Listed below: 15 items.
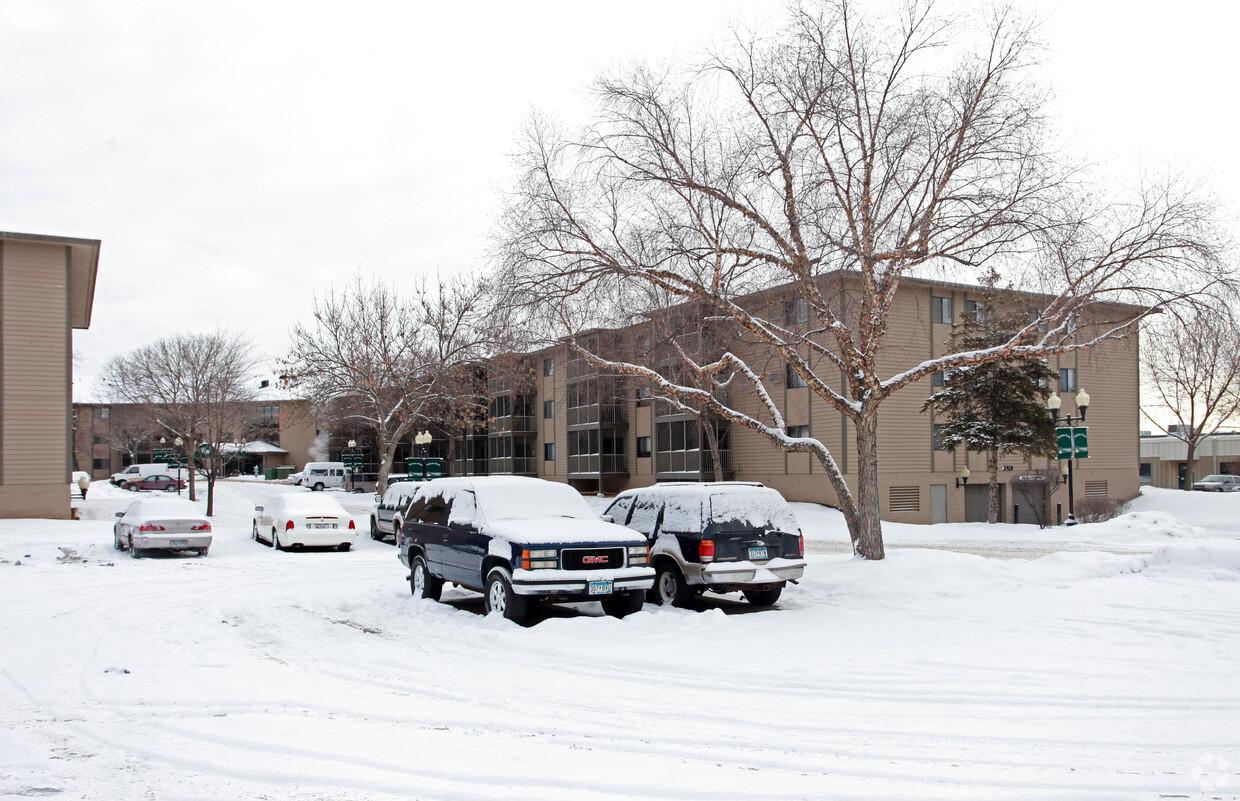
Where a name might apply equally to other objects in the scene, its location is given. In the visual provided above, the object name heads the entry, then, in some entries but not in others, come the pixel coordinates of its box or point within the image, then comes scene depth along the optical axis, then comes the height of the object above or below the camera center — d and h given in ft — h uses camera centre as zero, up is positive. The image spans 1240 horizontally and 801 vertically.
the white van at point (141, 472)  198.29 -4.25
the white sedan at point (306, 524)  73.61 -5.68
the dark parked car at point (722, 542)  39.50 -3.89
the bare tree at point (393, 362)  106.01 +10.55
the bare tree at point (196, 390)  128.26 +10.08
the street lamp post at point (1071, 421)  81.61 +2.75
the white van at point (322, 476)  222.07 -5.48
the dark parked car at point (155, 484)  191.11 -6.29
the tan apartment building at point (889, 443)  124.88 +1.47
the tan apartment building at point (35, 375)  89.86 +7.73
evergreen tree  112.78 +6.61
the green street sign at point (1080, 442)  81.87 +0.81
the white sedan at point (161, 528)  66.44 -5.42
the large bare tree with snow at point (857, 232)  47.37 +11.81
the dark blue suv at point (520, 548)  35.65 -3.90
